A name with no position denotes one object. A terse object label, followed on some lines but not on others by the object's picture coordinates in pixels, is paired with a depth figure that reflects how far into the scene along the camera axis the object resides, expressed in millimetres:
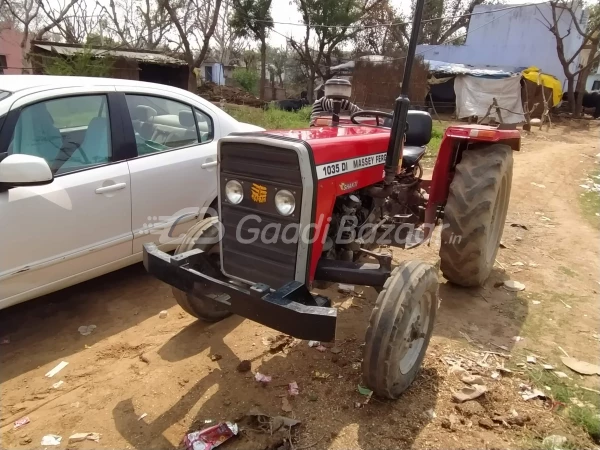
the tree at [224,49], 37166
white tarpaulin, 19203
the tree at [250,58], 34688
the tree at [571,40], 19891
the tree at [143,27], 26812
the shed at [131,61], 15039
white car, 2996
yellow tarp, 19188
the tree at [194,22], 14875
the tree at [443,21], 28516
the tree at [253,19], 21391
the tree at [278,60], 33250
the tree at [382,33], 25114
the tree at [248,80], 29016
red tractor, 2430
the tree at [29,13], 19348
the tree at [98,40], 15680
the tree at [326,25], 21703
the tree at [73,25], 20225
